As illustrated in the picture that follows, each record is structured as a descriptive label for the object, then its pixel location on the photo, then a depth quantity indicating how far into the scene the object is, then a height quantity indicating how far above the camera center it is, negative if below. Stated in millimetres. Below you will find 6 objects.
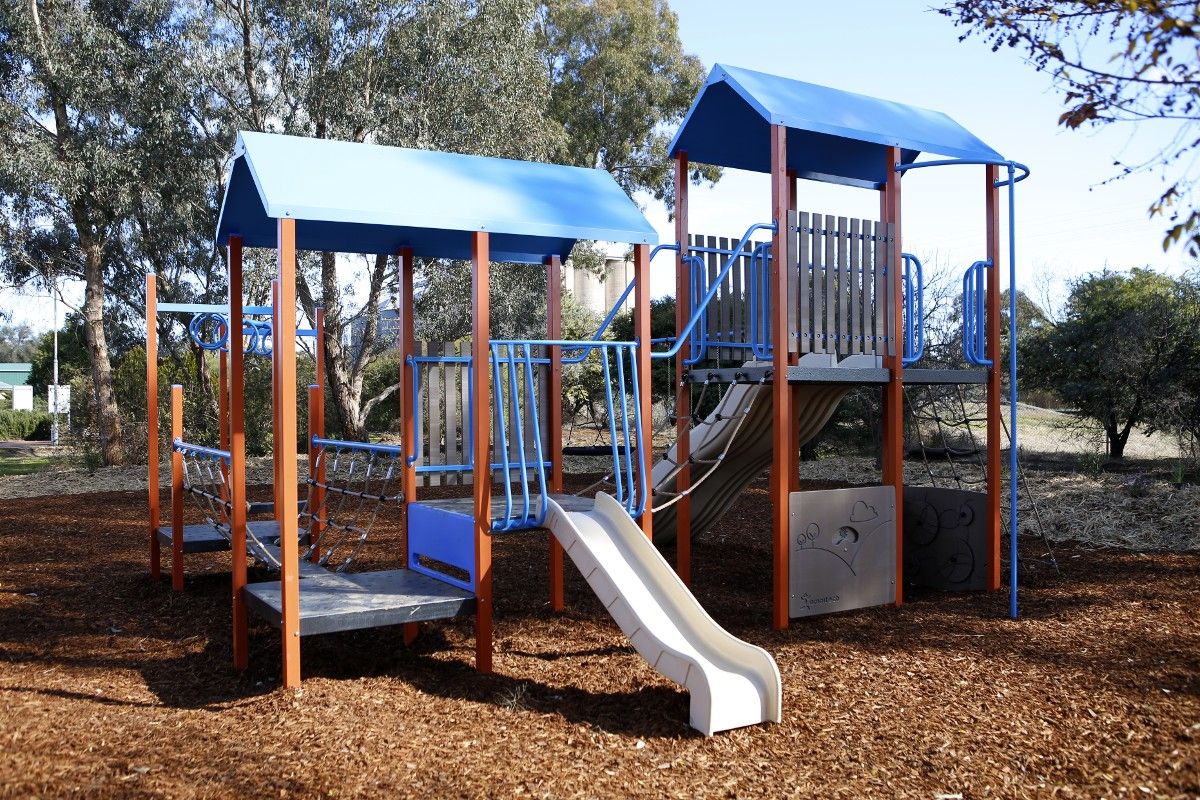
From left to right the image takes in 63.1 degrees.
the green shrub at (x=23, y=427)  34875 -498
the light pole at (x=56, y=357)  18984 +1873
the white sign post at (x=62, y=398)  36281 +557
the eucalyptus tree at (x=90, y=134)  17047 +4965
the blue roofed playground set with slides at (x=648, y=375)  4652 +180
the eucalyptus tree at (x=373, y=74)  17859 +6253
